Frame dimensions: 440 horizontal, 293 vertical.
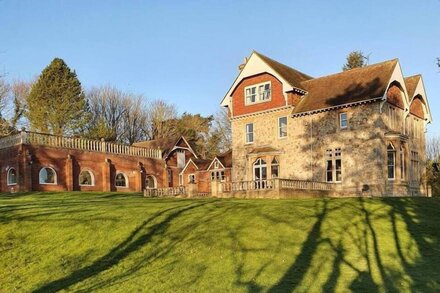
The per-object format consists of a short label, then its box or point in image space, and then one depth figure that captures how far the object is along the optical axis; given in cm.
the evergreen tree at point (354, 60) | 6875
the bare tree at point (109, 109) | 7406
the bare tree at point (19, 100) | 6034
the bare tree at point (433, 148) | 7951
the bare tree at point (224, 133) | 6944
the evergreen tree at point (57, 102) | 5934
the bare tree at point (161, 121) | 7675
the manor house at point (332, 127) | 3341
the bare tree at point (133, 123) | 7738
